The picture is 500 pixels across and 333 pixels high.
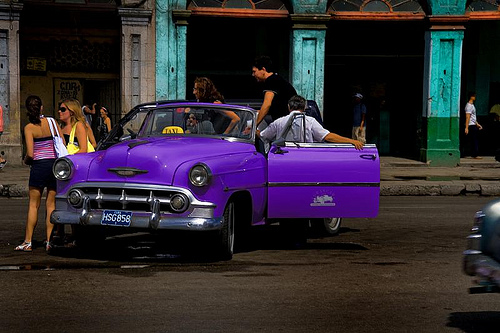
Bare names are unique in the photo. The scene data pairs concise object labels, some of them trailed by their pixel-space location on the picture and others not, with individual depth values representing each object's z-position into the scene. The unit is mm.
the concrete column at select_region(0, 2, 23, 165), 23094
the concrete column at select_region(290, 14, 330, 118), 24719
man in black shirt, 11695
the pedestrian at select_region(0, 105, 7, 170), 22922
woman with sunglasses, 11070
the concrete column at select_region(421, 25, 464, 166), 25016
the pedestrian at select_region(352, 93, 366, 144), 26938
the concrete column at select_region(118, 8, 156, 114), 24062
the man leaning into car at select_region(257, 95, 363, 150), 11148
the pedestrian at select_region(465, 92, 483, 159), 26453
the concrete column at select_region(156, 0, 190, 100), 24250
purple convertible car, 9492
